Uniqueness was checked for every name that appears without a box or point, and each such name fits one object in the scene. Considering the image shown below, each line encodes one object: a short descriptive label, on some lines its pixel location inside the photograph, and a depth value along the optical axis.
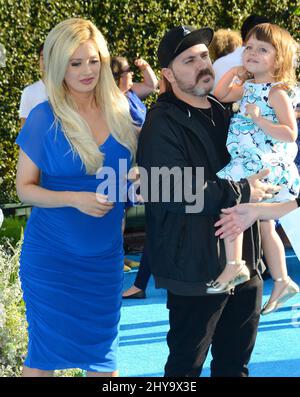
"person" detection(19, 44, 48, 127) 7.18
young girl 4.12
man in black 3.85
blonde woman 4.00
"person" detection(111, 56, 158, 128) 6.87
